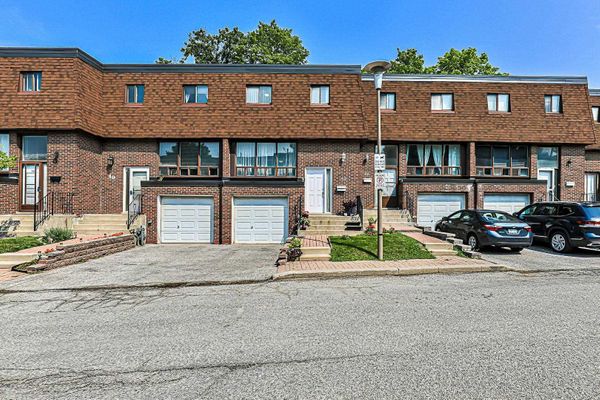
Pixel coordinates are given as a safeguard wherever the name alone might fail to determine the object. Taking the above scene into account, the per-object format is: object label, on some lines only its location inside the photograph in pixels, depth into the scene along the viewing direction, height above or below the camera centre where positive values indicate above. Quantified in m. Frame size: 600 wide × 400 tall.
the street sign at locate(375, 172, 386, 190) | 9.25 +0.68
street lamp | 8.96 +3.42
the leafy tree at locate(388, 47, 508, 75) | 31.28 +13.39
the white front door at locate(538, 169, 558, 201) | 18.28 +1.49
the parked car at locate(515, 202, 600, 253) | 10.62 -0.63
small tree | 12.65 +1.63
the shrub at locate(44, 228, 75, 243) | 11.73 -1.12
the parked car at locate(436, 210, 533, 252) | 10.89 -0.85
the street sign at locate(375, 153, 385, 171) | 9.27 +1.18
